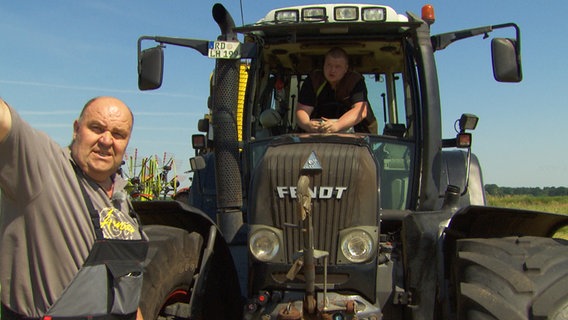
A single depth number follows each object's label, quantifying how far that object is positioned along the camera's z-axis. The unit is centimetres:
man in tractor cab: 448
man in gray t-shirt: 230
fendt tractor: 328
